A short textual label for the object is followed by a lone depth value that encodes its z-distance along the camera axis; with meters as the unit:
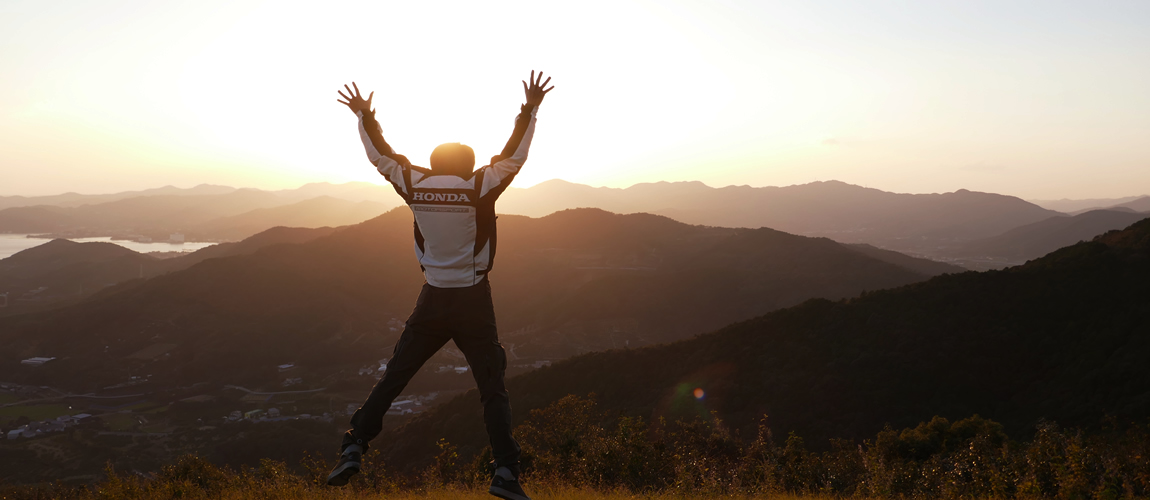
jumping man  4.27
